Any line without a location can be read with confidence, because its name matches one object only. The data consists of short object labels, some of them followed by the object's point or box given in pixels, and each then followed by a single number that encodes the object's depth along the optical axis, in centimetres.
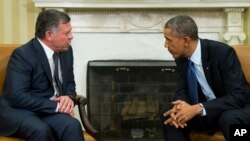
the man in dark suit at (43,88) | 218
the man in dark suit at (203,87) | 221
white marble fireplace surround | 363
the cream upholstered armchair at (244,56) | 261
